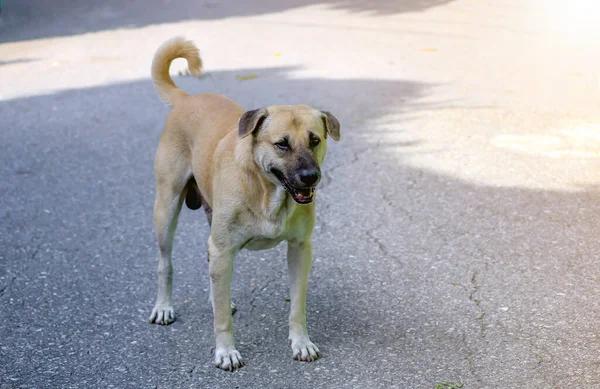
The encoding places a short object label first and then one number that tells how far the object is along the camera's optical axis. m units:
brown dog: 3.50
